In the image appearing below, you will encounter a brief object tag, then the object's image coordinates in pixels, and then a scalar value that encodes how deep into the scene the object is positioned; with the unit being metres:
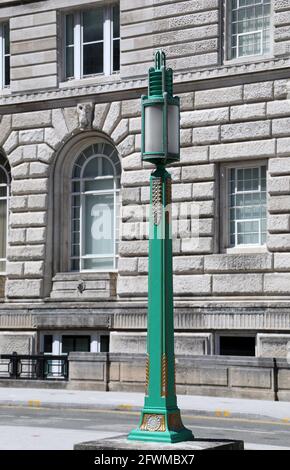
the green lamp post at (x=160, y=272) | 13.63
